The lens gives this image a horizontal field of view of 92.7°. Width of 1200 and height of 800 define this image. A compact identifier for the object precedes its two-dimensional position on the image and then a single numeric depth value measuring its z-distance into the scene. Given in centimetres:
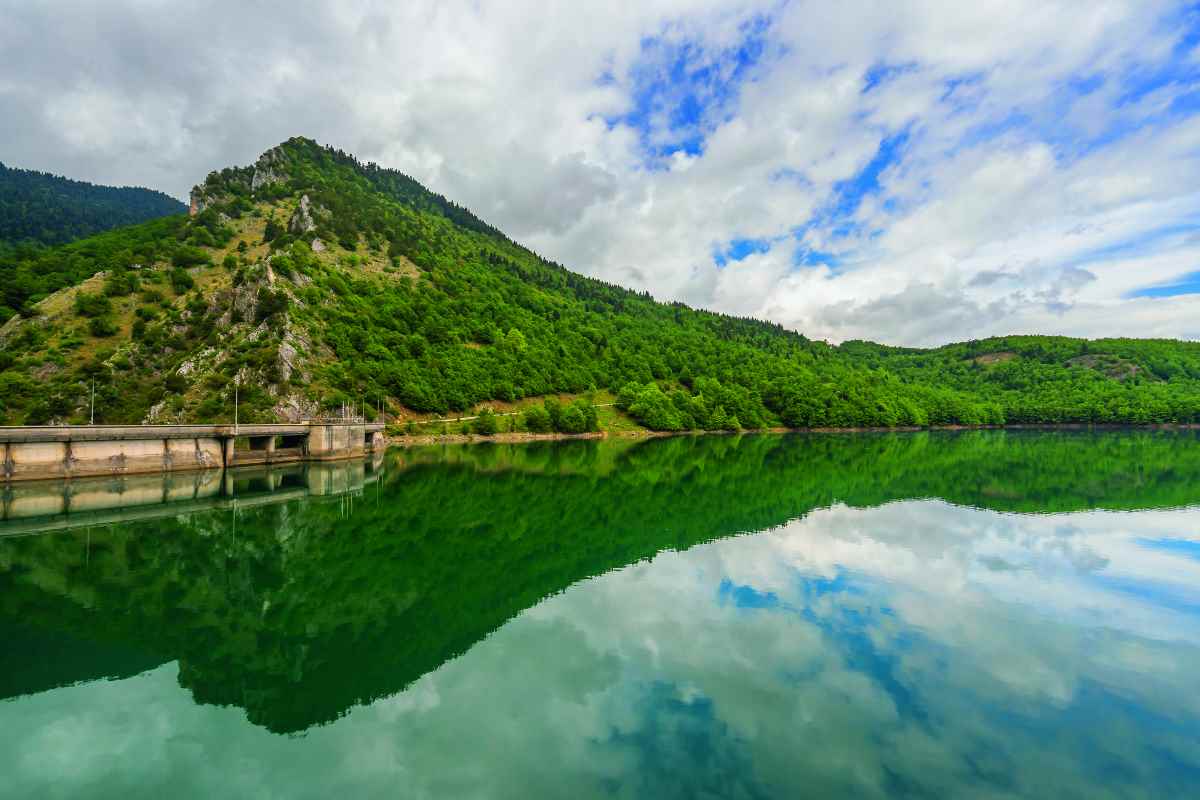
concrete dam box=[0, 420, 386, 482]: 4925
